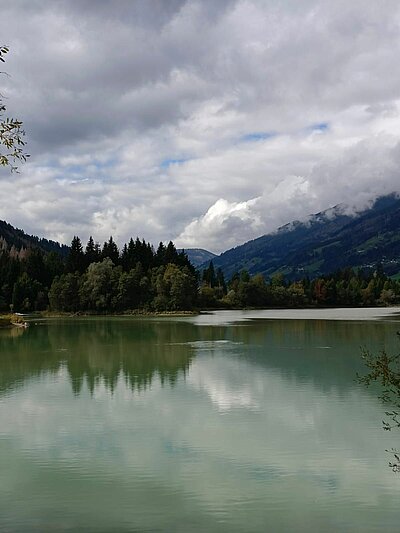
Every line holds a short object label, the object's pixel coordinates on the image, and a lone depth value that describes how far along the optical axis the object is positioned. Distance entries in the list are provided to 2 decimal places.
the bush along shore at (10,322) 92.57
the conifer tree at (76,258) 160.12
